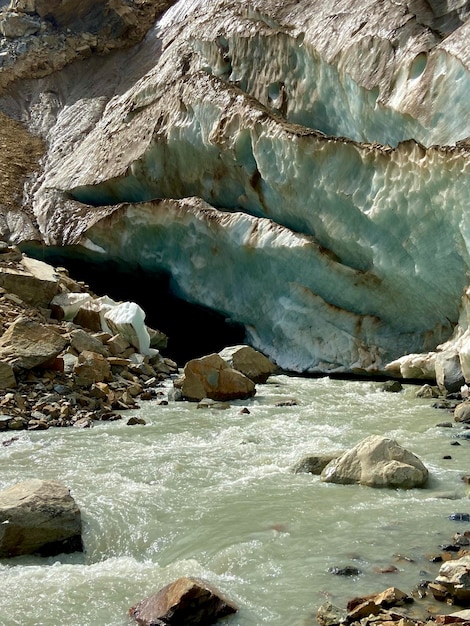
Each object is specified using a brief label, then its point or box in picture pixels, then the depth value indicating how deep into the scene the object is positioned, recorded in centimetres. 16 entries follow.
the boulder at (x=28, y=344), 1002
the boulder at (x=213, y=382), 1056
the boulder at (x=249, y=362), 1196
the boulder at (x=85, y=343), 1151
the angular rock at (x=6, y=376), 955
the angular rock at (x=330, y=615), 383
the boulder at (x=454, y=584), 396
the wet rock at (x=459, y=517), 520
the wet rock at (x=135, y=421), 904
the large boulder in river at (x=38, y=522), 487
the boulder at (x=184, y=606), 385
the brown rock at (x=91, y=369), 1030
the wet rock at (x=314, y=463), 660
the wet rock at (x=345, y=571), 445
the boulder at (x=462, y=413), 866
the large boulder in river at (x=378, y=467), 601
